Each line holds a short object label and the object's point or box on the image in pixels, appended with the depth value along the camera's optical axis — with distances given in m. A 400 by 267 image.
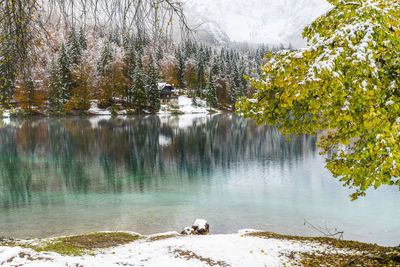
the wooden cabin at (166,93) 112.75
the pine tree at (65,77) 86.56
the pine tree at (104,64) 92.25
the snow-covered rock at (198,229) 13.11
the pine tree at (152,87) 93.44
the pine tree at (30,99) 79.81
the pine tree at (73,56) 87.87
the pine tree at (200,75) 115.81
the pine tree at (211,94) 105.81
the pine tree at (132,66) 92.68
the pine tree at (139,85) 90.69
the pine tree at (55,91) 83.27
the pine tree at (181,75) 123.11
